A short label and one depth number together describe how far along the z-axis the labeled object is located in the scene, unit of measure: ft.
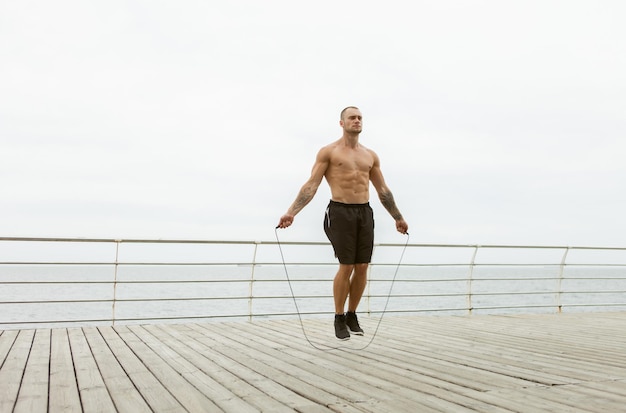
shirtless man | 12.91
